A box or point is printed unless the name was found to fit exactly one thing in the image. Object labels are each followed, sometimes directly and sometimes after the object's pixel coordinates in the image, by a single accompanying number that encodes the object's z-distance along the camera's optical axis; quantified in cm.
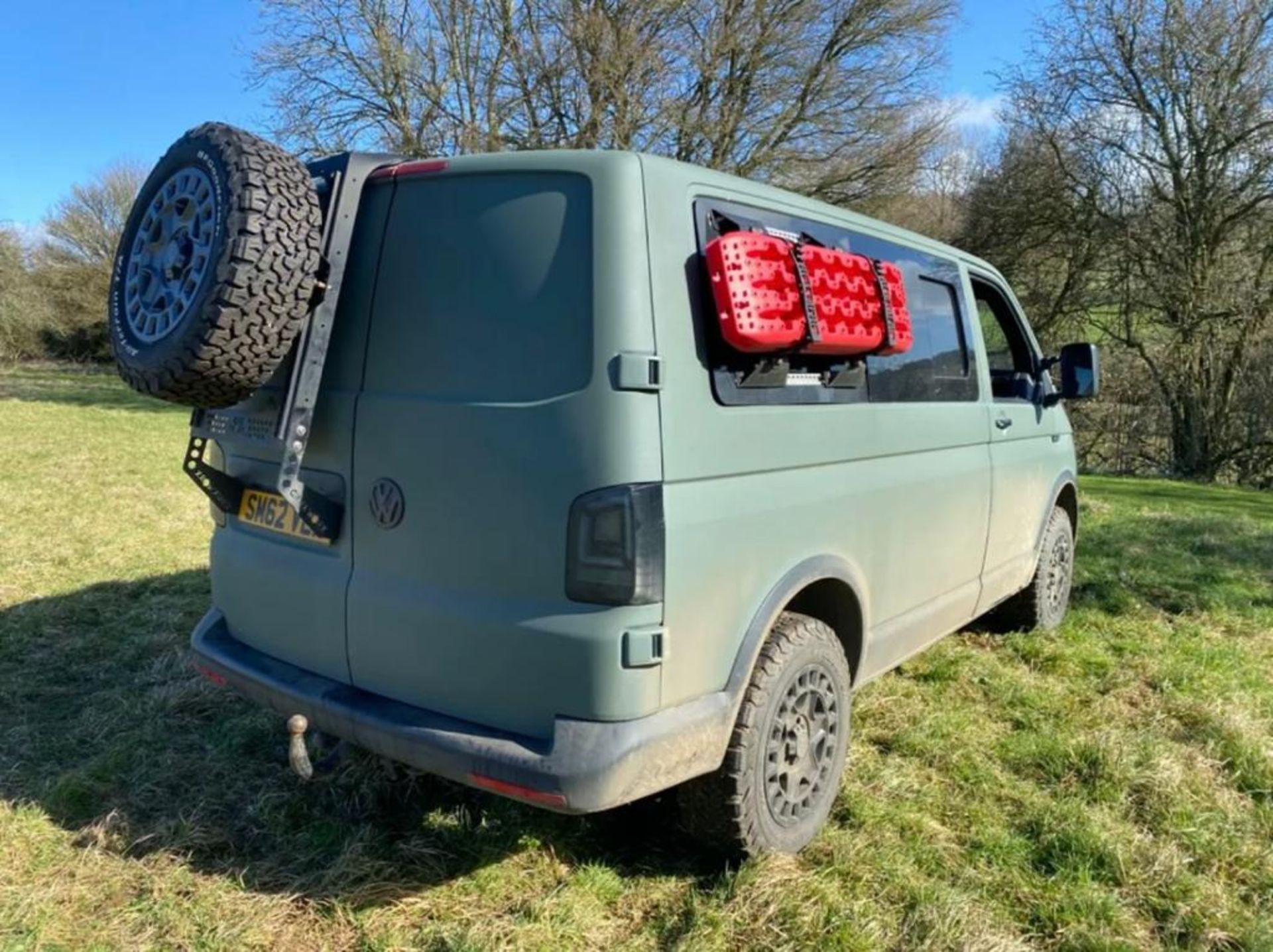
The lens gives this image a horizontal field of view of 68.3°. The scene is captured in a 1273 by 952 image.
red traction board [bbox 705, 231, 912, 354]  244
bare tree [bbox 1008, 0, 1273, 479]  1639
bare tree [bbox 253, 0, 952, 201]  1512
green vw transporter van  227
